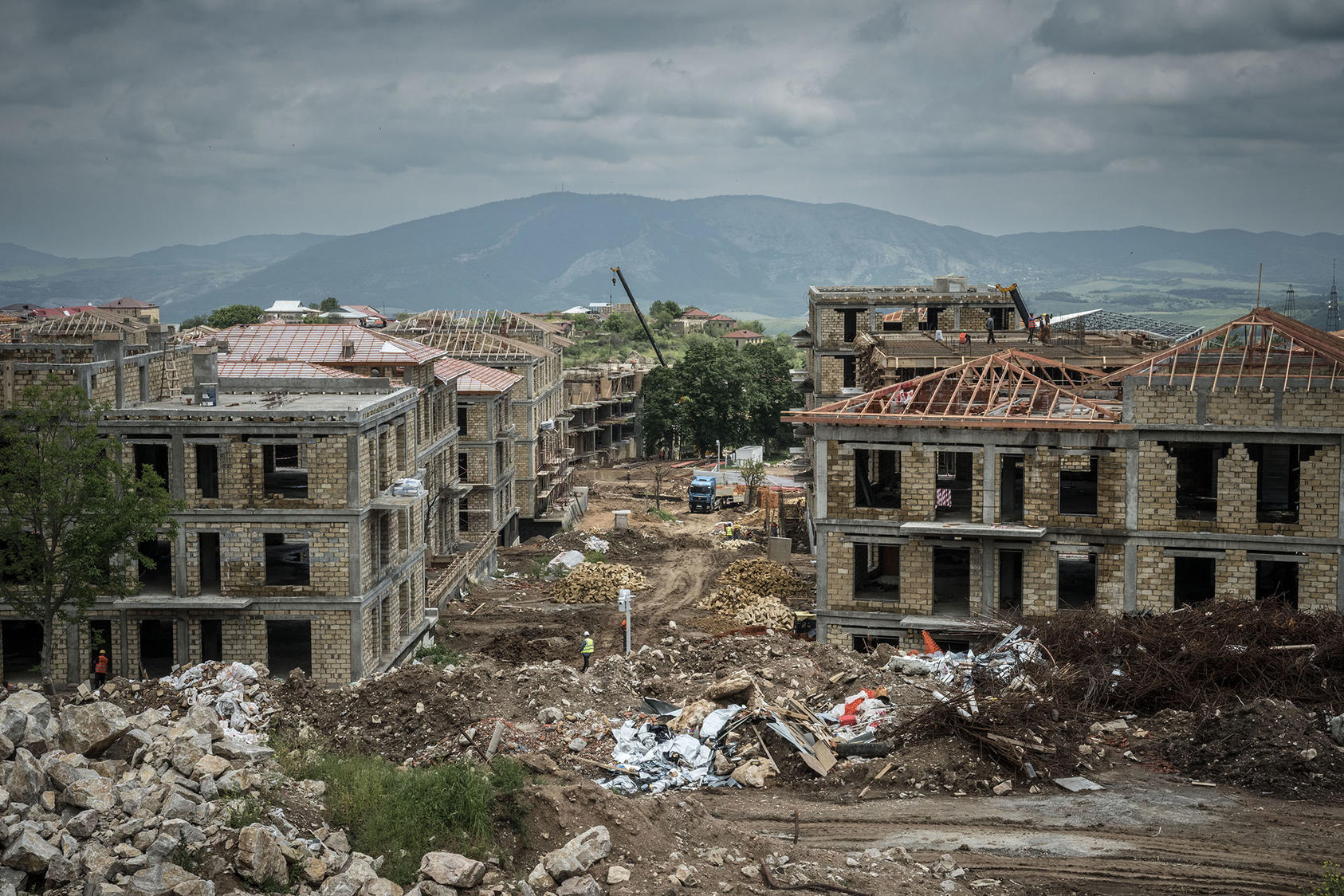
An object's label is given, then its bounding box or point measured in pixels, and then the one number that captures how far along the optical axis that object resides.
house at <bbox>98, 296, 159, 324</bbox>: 142.51
